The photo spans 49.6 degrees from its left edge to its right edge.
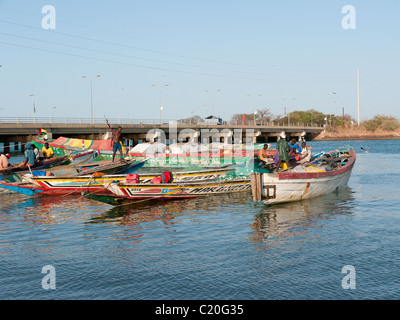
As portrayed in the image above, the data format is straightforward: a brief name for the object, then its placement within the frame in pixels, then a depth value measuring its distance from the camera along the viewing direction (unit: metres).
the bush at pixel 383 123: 134.88
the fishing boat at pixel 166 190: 19.23
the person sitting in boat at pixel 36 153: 28.98
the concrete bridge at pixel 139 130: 58.69
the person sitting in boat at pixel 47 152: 32.02
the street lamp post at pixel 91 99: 75.54
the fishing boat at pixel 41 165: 25.53
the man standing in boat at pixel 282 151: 21.03
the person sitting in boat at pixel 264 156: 25.52
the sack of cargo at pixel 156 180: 20.69
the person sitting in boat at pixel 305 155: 25.86
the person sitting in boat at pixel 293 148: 25.17
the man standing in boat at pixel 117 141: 27.08
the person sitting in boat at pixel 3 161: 25.50
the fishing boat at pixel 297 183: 18.11
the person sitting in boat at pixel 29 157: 26.45
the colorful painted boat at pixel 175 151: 38.97
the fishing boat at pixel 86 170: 25.14
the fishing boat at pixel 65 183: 22.73
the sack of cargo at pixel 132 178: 20.03
